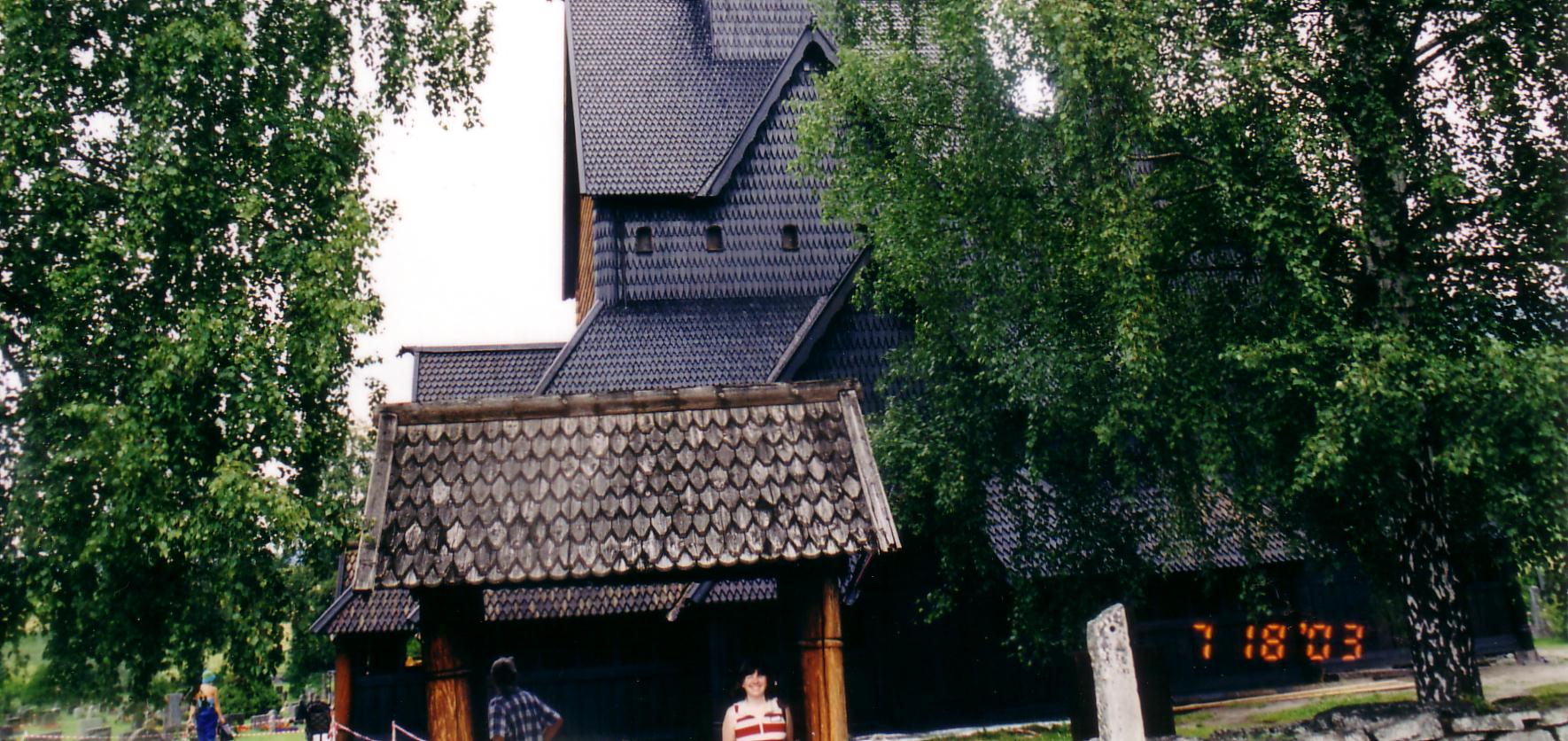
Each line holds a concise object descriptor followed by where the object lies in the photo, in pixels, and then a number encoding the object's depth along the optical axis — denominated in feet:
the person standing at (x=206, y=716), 67.05
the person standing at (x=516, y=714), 25.05
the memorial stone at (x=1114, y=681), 26.71
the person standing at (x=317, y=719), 75.00
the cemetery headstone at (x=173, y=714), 106.01
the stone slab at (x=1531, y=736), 31.68
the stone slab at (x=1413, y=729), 31.24
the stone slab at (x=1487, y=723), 31.40
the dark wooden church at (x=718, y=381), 56.44
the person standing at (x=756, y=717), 24.11
